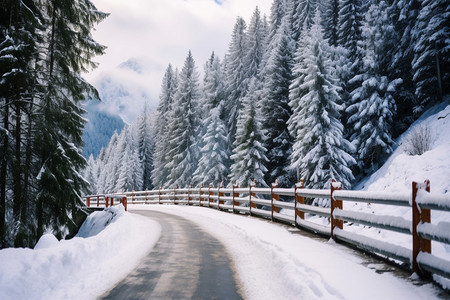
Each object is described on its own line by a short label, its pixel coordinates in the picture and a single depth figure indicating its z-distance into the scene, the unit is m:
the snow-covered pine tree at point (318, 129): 23.20
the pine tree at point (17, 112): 11.91
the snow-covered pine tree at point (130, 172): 52.97
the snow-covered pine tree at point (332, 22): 38.69
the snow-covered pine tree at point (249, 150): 28.43
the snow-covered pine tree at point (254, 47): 44.59
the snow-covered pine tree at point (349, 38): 30.93
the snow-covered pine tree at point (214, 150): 34.72
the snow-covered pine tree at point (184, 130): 38.56
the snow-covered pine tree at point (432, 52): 24.08
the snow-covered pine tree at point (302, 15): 41.38
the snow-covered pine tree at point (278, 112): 30.05
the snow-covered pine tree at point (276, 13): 45.43
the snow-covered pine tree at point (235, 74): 39.62
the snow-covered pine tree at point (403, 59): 28.67
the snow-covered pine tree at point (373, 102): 26.34
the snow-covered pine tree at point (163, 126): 45.25
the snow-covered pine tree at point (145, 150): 58.75
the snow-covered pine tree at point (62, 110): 12.91
